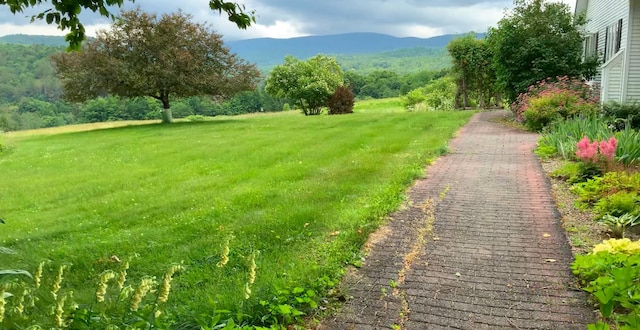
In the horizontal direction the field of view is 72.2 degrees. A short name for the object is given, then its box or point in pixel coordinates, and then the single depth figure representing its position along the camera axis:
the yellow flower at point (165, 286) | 2.23
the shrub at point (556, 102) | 11.34
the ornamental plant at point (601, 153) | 5.77
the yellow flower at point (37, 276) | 2.27
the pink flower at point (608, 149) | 5.75
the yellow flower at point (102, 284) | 2.17
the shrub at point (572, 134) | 7.17
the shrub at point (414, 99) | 32.59
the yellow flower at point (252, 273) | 2.73
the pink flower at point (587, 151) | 5.86
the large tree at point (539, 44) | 14.43
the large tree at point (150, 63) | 20.92
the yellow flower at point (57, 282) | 2.23
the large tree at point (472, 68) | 23.14
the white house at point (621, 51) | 11.88
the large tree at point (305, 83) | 32.97
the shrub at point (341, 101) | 28.81
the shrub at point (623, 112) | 9.94
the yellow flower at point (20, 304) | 2.13
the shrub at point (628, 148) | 5.90
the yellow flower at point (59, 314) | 2.04
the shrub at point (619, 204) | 4.46
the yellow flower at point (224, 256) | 2.62
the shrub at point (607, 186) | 4.94
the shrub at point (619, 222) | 4.05
